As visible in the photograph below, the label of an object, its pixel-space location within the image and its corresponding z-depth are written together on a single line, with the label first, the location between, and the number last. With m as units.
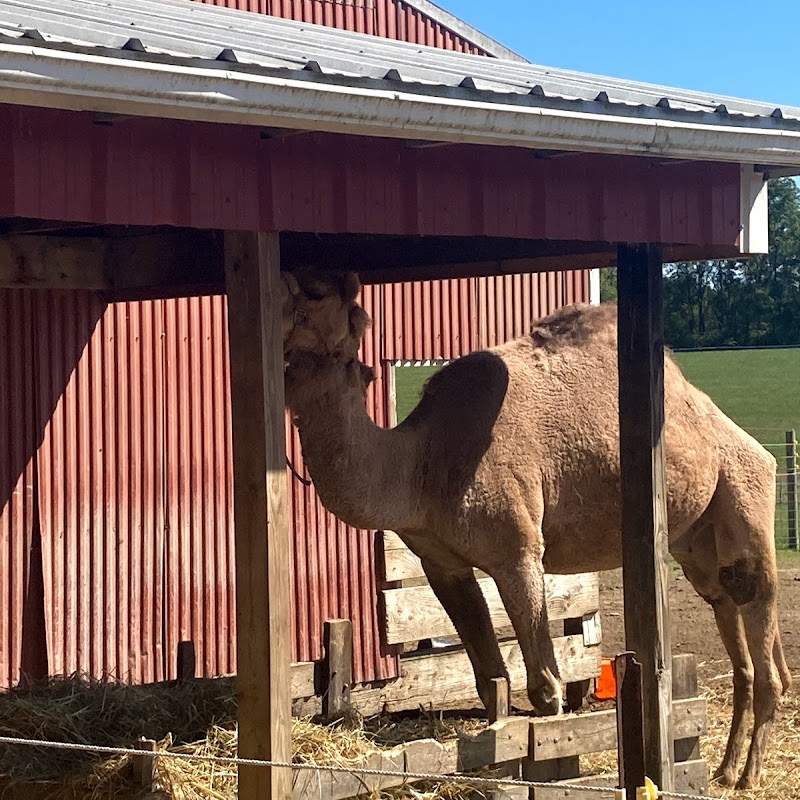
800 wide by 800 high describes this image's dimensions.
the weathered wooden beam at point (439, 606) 10.24
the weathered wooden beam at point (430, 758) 6.16
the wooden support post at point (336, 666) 8.27
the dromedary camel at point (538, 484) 7.28
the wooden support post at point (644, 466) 7.09
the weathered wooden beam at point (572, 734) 7.04
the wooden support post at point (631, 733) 4.34
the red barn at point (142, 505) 8.40
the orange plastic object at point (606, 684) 10.02
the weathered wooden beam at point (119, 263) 7.71
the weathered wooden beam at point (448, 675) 10.17
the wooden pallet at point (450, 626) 10.25
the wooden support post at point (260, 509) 5.49
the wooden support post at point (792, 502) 18.87
